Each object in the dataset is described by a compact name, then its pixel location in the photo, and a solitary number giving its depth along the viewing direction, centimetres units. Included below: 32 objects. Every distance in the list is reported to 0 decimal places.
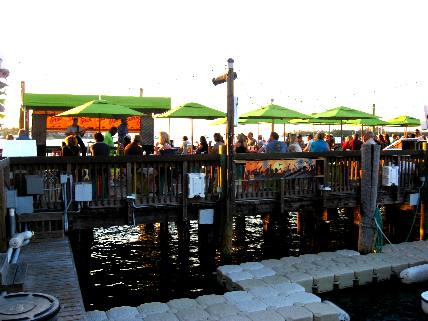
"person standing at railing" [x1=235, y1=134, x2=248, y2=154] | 1345
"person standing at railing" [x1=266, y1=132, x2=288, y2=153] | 1344
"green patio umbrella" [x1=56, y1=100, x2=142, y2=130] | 1428
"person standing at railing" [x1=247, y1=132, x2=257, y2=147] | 1835
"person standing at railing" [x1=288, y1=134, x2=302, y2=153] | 1480
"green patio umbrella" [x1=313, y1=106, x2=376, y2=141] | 2028
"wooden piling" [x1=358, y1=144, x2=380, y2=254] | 1212
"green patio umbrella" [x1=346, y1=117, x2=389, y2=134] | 2616
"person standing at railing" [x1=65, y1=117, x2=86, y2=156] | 1256
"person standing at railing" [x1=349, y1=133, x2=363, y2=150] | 1539
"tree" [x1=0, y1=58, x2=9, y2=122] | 707
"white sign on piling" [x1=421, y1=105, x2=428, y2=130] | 1298
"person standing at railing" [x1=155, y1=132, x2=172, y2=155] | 1441
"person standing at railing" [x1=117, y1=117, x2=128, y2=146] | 1597
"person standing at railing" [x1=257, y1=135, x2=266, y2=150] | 1893
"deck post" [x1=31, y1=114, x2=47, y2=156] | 1867
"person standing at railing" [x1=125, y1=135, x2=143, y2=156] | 1183
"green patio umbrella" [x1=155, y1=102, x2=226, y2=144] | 1658
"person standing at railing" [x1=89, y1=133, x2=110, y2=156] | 1155
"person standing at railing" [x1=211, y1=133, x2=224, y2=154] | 1288
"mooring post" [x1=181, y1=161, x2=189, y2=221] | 1140
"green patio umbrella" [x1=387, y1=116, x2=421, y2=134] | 2941
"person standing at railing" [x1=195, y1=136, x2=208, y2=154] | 1423
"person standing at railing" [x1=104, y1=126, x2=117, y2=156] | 1408
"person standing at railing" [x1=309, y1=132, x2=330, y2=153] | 1392
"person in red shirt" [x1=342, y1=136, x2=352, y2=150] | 1620
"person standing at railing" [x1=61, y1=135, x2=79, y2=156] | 1113
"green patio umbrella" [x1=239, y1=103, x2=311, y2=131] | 1848
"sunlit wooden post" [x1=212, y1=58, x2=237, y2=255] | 1166
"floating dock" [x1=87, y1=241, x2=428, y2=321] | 799
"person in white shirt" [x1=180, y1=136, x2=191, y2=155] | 1672
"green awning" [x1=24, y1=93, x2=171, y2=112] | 1841
